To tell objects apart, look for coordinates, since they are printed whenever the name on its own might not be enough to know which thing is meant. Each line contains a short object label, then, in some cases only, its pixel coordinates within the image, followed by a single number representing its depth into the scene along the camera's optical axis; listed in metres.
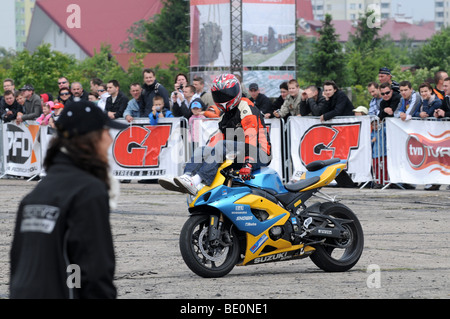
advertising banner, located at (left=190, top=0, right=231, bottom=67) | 63.09
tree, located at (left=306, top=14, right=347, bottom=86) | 75.25
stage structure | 62.78
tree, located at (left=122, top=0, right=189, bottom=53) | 93.94
